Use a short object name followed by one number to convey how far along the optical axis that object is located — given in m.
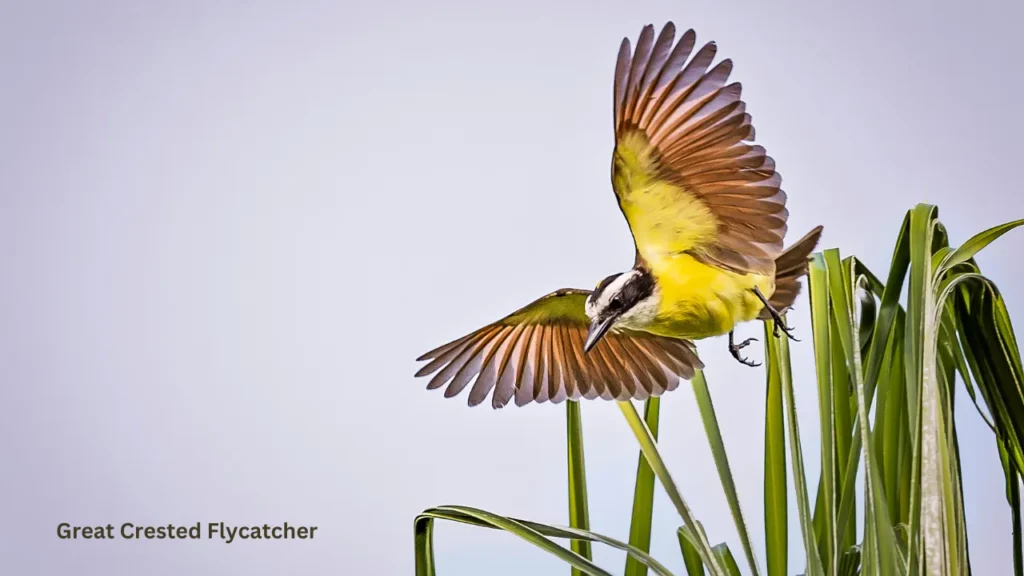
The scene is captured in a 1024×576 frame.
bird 7.77
